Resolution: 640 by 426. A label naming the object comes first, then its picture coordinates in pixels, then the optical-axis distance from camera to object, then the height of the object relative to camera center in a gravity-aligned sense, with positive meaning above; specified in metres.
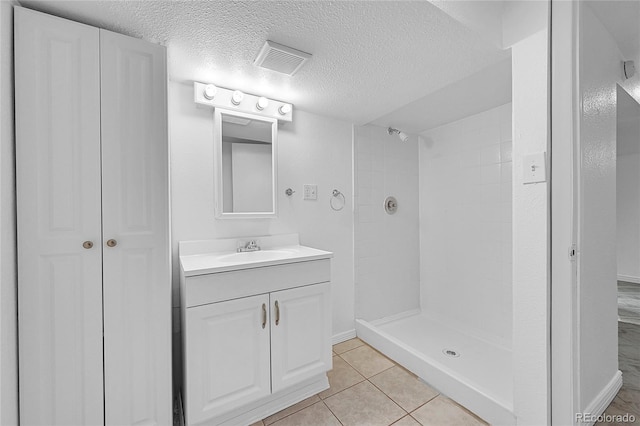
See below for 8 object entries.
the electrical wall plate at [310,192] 2.19 +0.17
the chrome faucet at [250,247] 1.83 -0.25
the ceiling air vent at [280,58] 1.30 +0.82
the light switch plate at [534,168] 1.19 +0.20
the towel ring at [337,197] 2.34 +0.12
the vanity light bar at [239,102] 1.68 +0.77
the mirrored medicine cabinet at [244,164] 1.79 +0.35
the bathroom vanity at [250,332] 1.27 -0.66
